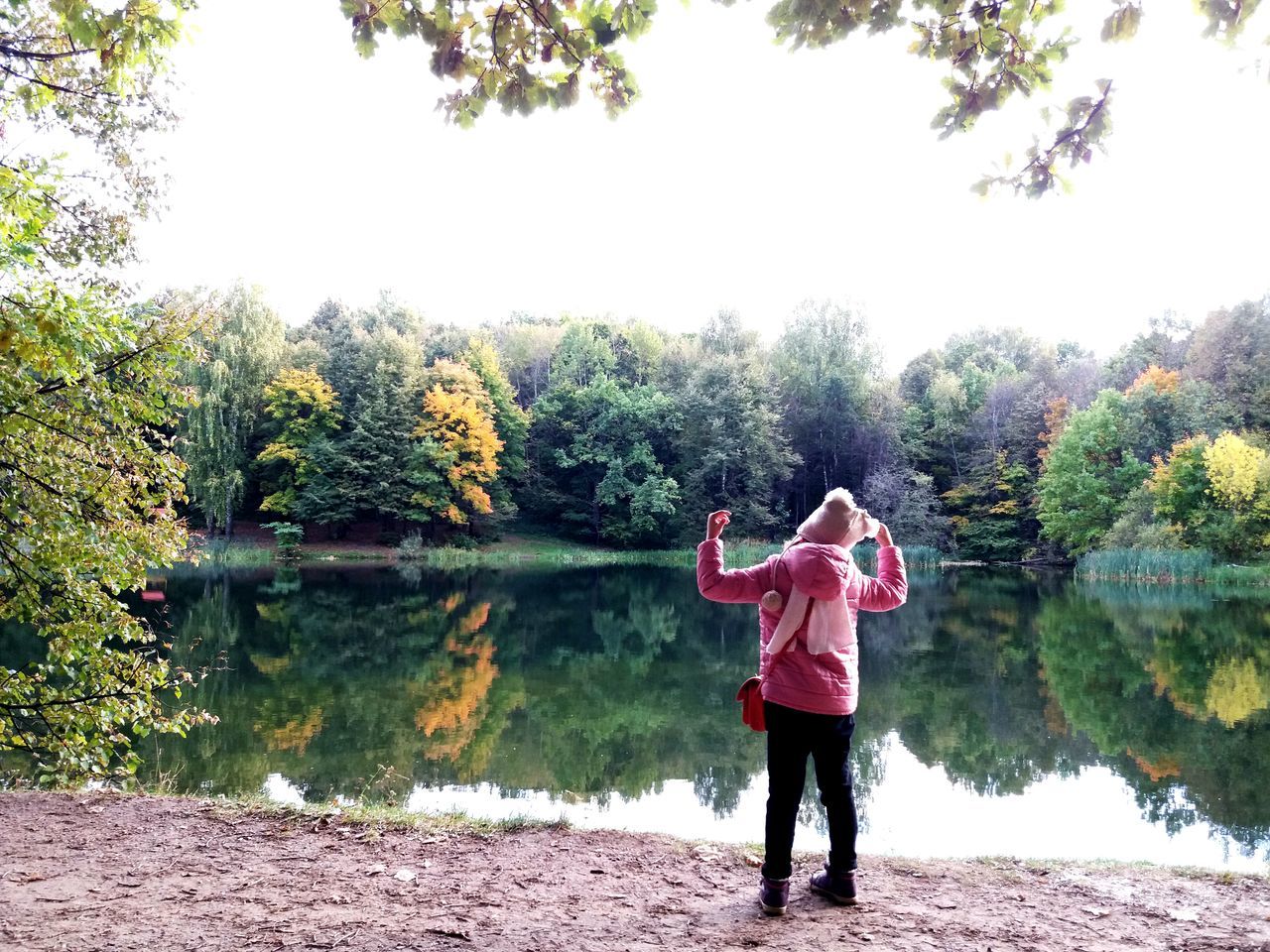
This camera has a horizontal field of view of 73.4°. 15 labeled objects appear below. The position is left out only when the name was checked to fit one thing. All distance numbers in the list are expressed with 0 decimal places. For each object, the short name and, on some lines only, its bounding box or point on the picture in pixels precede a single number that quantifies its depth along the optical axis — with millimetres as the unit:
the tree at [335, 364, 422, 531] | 32125
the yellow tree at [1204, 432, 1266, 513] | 24250
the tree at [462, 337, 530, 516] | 36500
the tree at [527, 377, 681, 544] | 35312
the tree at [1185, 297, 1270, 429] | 29422
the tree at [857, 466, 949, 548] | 32531
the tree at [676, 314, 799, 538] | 34031
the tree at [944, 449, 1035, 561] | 34625
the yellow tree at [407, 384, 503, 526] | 32312
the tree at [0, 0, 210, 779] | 3791
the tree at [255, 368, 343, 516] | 31719
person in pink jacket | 2924
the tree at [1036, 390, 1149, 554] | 29312
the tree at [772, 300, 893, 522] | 35906
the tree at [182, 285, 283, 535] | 27625
